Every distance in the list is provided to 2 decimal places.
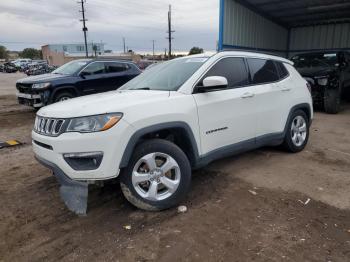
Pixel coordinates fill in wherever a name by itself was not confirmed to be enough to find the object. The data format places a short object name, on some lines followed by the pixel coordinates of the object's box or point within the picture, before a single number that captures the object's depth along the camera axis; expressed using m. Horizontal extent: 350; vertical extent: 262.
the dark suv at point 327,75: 9.63
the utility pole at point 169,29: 49.16
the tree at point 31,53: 108.53
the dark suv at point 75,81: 9.25
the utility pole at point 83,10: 50.34
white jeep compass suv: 3.21
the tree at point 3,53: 103.45
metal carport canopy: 13.62
